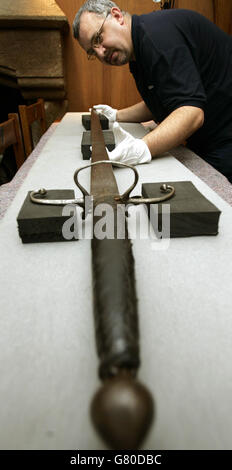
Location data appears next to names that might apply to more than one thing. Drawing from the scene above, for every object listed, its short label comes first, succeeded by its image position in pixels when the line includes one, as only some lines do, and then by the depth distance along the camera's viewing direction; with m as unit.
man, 1.05
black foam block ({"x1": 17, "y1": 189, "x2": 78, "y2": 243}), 0.58
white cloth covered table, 0.30
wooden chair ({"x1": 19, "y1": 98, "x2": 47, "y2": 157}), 1.88
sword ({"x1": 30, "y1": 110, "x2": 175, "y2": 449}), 0.20
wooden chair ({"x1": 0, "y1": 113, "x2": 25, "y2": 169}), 1.32
